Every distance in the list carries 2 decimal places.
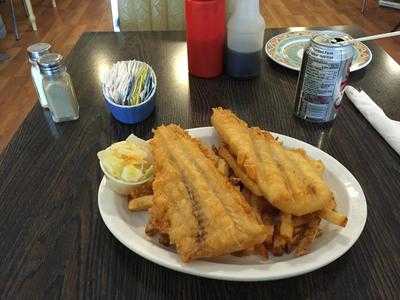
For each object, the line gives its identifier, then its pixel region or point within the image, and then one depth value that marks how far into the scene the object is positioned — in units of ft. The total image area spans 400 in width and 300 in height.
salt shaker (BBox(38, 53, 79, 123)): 2.56
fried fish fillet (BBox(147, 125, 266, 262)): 1.62
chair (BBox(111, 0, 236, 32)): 4.59
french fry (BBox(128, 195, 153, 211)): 1.95
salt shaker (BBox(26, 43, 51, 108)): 2.72
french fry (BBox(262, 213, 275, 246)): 1.74
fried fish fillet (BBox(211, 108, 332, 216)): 1.73
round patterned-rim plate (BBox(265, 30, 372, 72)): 3.43
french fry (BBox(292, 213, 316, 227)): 1.78
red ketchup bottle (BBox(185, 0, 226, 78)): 2.94
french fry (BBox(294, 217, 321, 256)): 1.75
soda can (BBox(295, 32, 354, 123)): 2.40
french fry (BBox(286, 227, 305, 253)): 1.77
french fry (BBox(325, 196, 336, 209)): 1.77
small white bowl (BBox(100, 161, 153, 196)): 2.02
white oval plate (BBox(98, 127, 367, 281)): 1.61
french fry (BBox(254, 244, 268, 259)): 1.79
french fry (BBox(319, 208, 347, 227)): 1.74
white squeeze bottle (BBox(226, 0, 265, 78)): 2.98
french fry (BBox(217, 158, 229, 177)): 2.02
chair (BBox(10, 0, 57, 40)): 9.43
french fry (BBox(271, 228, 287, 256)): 1.74
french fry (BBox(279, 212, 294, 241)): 1.71
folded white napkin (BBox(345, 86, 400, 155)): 2.56
